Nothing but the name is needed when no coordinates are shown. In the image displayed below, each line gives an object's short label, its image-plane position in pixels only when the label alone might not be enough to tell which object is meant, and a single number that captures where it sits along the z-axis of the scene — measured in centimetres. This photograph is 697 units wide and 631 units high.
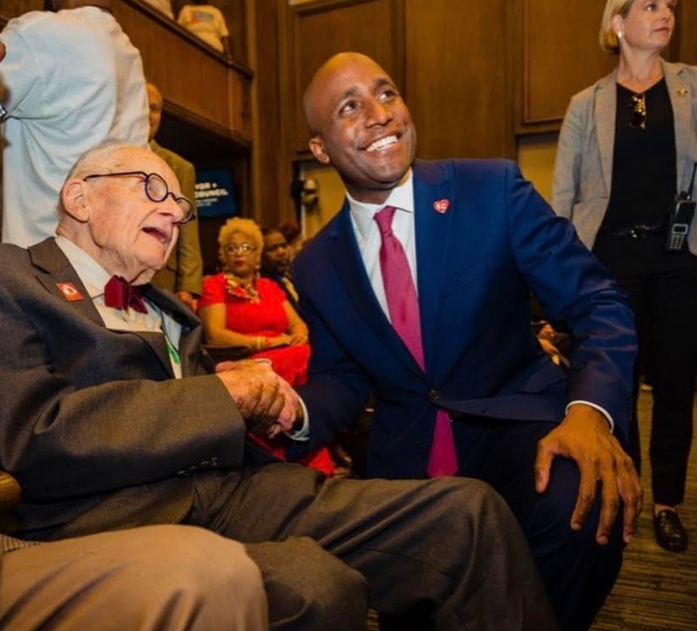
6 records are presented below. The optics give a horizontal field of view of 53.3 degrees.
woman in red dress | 359
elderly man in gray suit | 90
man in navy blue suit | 110
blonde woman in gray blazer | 211
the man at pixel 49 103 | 153
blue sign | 613
